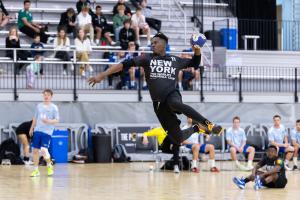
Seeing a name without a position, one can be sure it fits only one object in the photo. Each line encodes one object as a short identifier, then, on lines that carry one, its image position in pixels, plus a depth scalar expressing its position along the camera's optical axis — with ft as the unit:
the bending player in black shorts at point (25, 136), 82.69
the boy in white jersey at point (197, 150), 75.46
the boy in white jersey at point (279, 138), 84.43
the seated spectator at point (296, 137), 84.69
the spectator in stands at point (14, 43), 90.17
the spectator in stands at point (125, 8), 99.68
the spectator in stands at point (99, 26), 97.81
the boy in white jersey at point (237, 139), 81.35
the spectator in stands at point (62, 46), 92.32
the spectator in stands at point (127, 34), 96.53
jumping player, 48.19
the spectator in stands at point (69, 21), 96.22
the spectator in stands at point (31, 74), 88.33
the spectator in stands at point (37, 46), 91.91
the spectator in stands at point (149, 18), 102.57
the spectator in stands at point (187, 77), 93.97
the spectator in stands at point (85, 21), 96.32
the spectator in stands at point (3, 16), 94.38
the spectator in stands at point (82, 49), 92.02
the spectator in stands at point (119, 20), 98.09
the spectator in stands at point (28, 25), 94.38
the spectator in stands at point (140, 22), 99.25
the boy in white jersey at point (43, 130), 65.82
